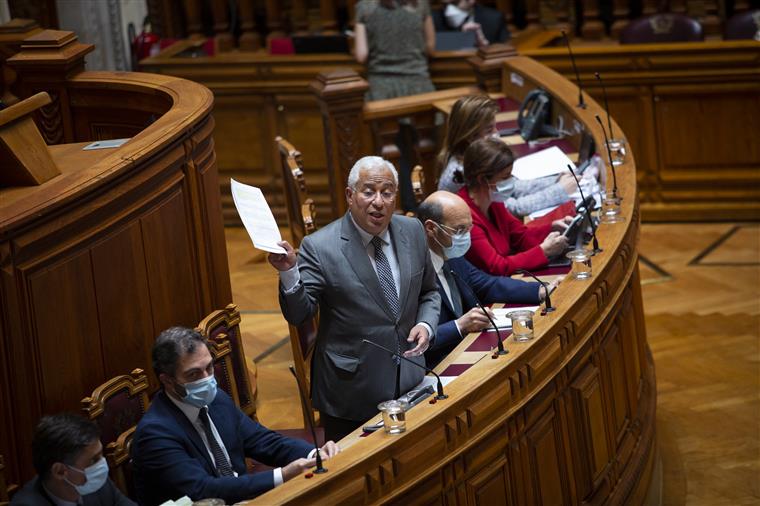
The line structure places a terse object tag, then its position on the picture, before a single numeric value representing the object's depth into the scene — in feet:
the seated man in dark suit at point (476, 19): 58.39
